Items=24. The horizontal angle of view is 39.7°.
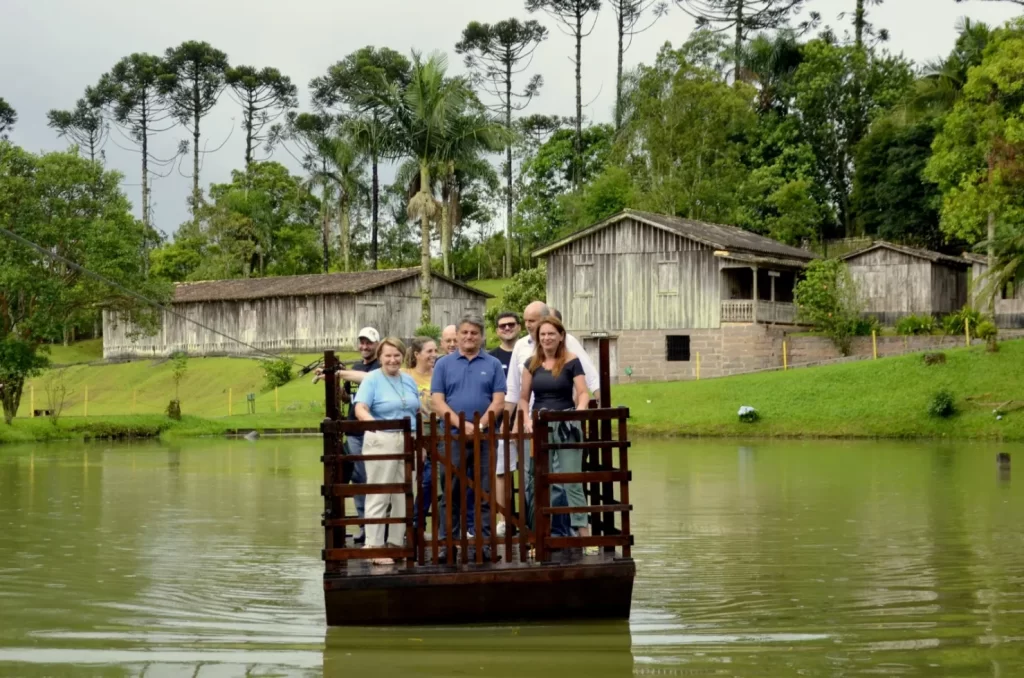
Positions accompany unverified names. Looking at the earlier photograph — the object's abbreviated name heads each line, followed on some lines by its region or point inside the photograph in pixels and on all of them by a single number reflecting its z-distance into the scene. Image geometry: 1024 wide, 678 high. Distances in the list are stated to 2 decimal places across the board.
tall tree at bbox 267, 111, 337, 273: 78.31
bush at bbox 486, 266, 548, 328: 64.81
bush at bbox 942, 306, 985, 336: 47.84
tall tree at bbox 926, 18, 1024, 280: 39.94
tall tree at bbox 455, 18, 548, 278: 87.38
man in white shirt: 11.48
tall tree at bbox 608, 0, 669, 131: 80.50
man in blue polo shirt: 11.32
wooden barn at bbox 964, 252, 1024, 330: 52.97
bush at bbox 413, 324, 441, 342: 55.38
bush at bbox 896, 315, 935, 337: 50.09
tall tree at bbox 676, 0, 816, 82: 74.75
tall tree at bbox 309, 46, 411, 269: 55.44
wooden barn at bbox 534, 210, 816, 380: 52.88
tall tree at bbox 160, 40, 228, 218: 94.94
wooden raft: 10.31
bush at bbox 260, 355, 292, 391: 56.47
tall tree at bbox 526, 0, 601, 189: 81.88
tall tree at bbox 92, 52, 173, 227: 96.50
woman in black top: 11.01
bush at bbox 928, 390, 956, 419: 38.34
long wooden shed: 64.94
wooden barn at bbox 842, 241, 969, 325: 55.97
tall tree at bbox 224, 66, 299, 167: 93.06
